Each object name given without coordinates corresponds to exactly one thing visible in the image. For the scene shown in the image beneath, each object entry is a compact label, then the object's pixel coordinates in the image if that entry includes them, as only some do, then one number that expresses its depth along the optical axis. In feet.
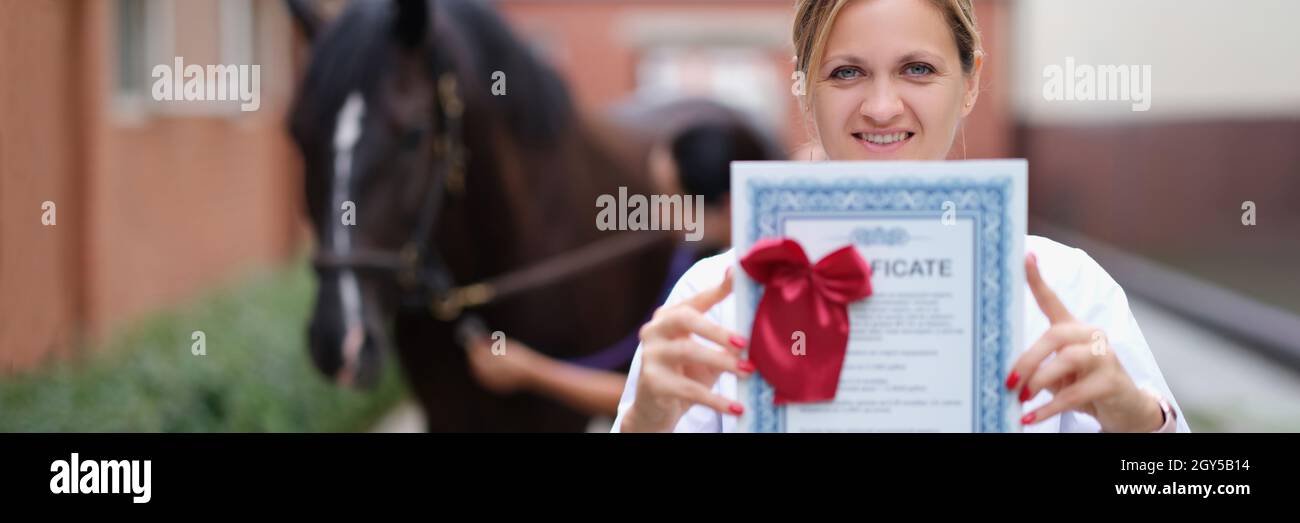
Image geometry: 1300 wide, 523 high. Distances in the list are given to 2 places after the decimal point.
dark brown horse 14.52
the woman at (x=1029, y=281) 10.49
